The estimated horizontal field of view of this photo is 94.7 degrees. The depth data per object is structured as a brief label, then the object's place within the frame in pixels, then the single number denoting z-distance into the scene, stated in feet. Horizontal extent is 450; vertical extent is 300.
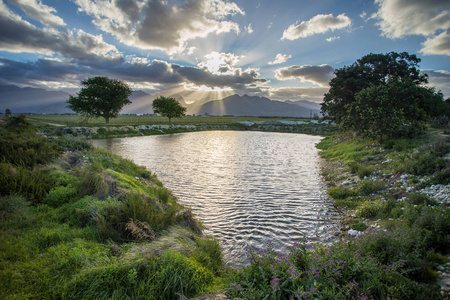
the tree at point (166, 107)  278.93
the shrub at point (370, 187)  37.09
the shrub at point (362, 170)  45.83
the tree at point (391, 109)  64.23
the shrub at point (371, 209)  29.45
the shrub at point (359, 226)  26.27
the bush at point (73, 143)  45.42
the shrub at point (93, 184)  26.10
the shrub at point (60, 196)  23.46
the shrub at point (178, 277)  13.51
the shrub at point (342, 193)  38.93
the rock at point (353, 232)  25.08
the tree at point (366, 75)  97.60
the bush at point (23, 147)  28.58
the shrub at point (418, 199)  26.97
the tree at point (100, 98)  185.88
